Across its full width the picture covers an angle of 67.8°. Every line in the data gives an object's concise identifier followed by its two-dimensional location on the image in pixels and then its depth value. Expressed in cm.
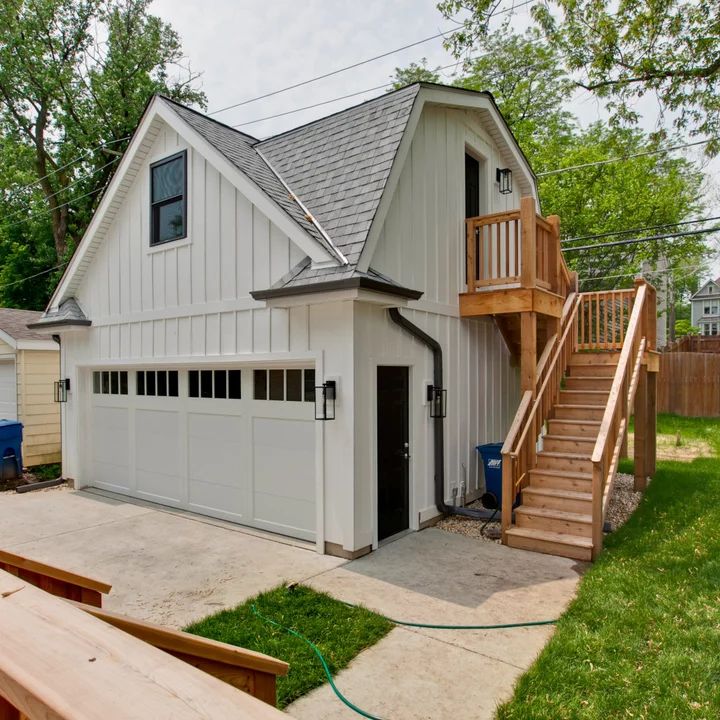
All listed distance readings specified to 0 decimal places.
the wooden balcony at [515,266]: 691
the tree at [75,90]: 1800
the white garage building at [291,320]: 585
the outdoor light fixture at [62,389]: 937
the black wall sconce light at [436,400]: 684
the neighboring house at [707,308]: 4603
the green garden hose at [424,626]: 384
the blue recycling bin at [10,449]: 948
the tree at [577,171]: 1905
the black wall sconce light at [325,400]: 573
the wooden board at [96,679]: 81
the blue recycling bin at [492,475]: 706
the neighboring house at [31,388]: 1065
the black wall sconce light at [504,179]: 919
